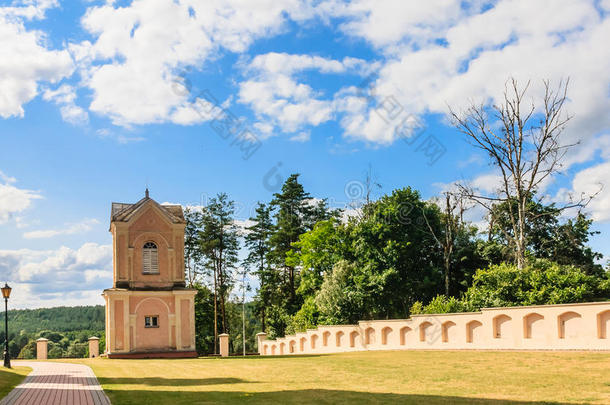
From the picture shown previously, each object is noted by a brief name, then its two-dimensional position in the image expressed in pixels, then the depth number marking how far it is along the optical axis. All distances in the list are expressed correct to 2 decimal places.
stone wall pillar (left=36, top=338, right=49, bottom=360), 40.12
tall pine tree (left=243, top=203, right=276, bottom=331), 62.69
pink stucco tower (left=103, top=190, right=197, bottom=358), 38.56
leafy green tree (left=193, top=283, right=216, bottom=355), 61.56
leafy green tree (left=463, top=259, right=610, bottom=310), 29.83
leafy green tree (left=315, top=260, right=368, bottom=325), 42.22
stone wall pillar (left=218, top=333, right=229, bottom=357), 44.72
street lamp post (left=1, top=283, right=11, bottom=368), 28.11
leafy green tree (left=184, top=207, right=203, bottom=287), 63.31
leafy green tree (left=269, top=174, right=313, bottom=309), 61.12
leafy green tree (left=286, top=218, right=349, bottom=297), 47.53
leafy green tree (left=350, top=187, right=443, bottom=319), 41.94
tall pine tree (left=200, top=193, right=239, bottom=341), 61.56
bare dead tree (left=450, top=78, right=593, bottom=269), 39.47
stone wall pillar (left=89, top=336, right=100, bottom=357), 41.70
